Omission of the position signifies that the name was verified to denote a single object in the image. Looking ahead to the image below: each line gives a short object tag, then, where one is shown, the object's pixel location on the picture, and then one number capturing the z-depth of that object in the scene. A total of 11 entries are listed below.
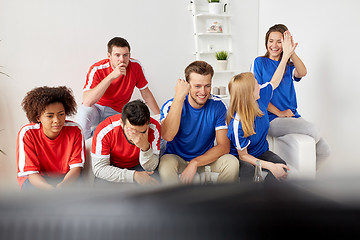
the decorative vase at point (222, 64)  3.93
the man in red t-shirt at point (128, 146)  1.86
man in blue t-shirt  2.07
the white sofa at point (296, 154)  2.09
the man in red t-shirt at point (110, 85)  2.71
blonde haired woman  2.13
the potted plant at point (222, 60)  3.92
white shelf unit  3.84
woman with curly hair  1.91
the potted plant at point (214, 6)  3.82
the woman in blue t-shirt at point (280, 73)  2.63
